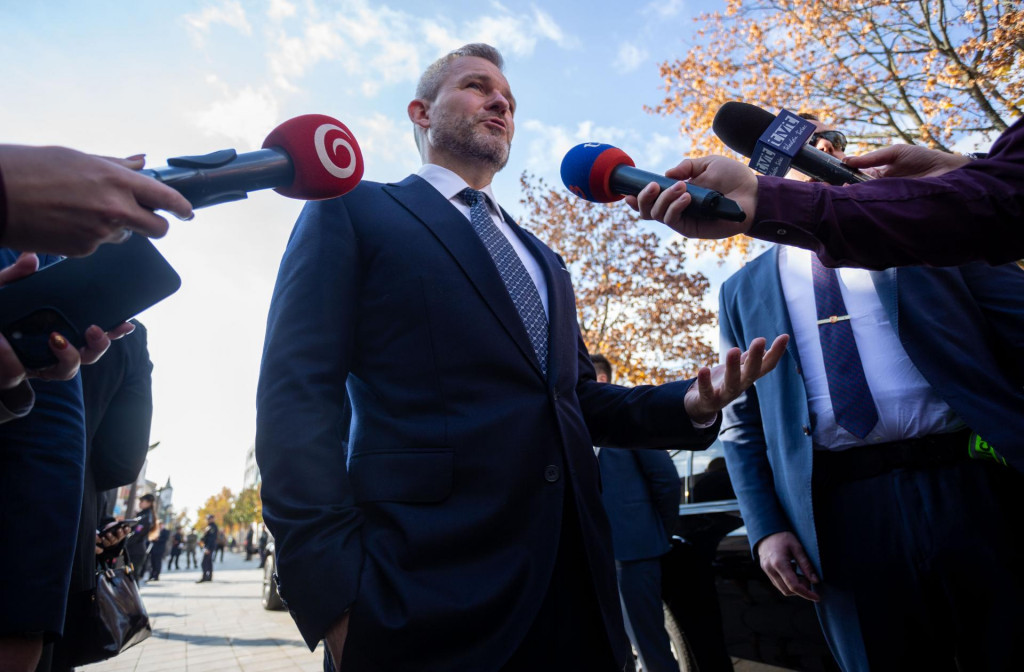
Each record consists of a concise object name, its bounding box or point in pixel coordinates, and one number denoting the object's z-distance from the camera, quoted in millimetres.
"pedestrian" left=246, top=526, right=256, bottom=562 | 38188
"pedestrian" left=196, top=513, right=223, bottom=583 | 18422
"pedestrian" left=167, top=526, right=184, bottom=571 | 29656
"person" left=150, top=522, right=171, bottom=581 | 19578
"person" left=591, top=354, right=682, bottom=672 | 3682
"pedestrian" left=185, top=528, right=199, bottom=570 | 33156
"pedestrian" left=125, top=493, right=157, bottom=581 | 9192
